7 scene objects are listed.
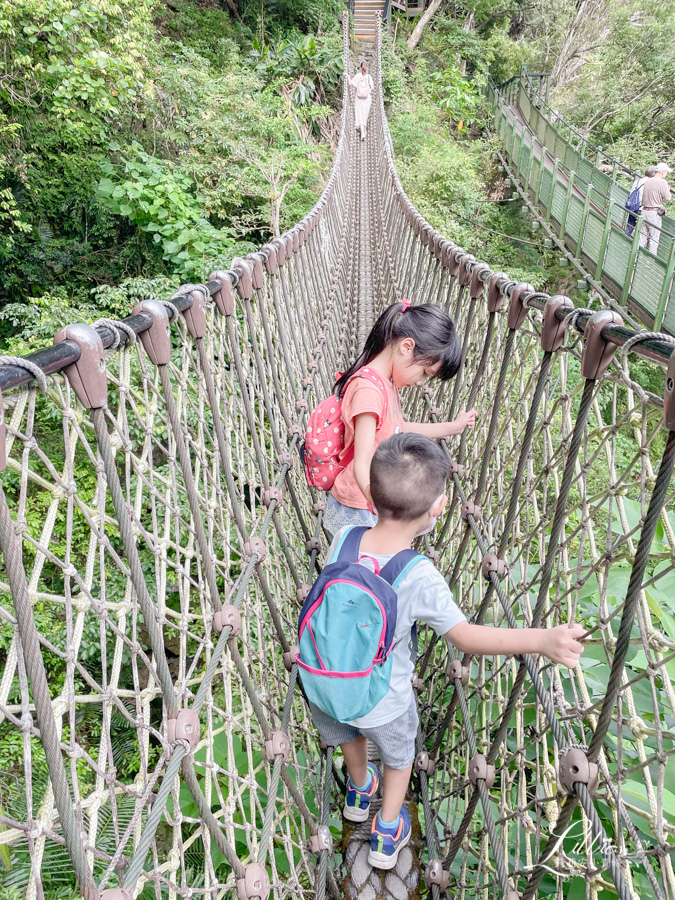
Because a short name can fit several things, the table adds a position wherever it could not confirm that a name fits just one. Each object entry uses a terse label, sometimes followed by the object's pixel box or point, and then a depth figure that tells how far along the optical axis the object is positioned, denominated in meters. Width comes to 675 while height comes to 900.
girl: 1.10
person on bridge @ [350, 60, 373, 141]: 7.54
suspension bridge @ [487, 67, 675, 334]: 4.16
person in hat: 4.60
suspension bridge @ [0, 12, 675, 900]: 0.58
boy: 0.80
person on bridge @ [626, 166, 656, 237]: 4.69
